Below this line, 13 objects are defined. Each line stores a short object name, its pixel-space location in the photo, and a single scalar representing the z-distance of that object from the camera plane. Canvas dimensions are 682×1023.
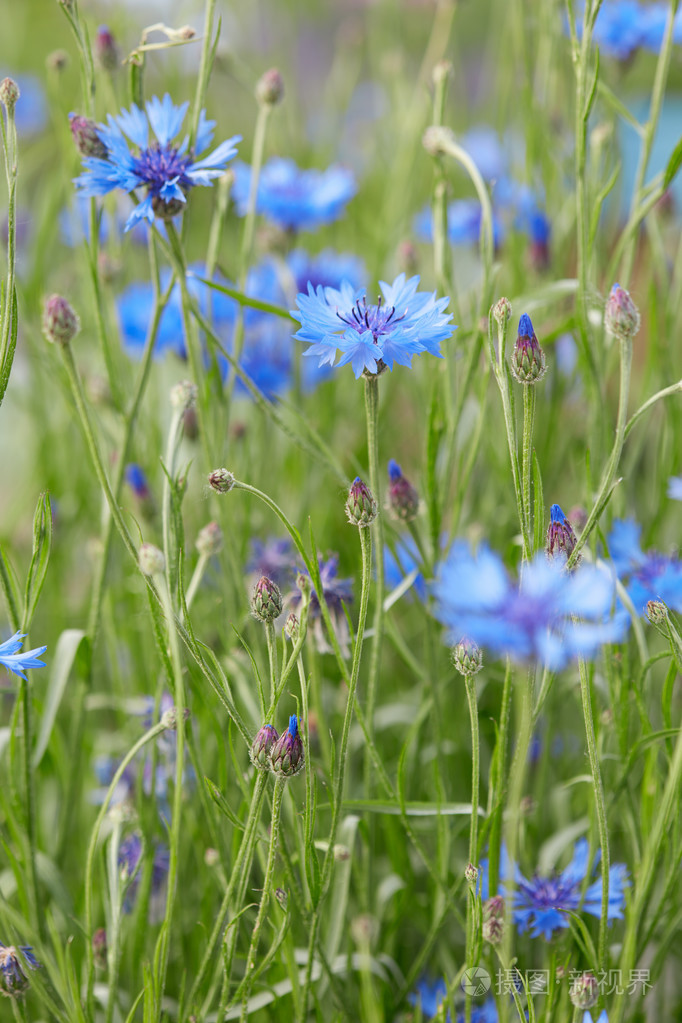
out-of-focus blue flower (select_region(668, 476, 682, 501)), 0.96
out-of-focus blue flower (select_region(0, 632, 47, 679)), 0.87
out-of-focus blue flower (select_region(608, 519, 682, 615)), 0.95
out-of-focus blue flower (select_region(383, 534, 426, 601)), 0.99
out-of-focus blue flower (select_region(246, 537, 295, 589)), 1.02
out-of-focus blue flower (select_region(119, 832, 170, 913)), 0.99
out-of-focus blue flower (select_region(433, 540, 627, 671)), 0.80
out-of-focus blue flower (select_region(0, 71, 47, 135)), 2.37
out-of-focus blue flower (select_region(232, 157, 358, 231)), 1.13
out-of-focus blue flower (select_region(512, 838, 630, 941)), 0.93
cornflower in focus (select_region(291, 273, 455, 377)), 0.88
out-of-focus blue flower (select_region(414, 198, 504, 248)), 1.40
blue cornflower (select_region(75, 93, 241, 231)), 0.92
